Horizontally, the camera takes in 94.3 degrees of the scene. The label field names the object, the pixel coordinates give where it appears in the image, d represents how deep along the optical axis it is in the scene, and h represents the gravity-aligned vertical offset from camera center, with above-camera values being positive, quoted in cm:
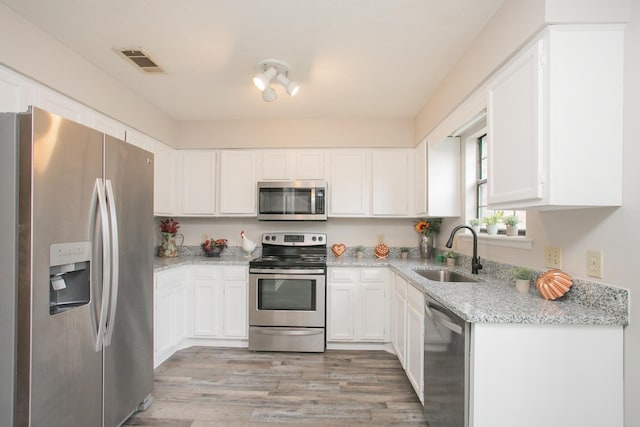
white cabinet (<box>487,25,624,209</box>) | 123 +42
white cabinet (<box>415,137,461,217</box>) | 282 +35
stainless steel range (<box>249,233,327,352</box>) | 290 -90
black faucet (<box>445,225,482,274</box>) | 216 -32
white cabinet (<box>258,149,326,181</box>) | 339 +57
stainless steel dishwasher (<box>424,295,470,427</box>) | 130 -76
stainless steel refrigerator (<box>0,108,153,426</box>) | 119 -28
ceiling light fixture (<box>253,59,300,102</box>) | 218 +104
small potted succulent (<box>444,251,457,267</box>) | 267 -39
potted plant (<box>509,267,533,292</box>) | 164 -35
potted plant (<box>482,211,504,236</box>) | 219 -5
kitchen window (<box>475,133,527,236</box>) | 262 +34
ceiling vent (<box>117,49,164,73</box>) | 211 +115
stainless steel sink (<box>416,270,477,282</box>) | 233 -50
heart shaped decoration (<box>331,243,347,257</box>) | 346 -40
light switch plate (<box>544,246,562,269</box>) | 153 -22
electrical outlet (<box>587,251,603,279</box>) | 130 -21
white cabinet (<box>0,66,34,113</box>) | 164 +70
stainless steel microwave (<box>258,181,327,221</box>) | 322 +15
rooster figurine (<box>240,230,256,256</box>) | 343 -35
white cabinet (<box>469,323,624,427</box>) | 119 -65
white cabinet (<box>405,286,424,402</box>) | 196 -88
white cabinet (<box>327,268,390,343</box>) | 297 -91
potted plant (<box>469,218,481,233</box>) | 248 -6
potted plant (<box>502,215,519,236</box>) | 196 -6
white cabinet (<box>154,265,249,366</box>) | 300 -93
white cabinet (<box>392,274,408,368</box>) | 240 -90
